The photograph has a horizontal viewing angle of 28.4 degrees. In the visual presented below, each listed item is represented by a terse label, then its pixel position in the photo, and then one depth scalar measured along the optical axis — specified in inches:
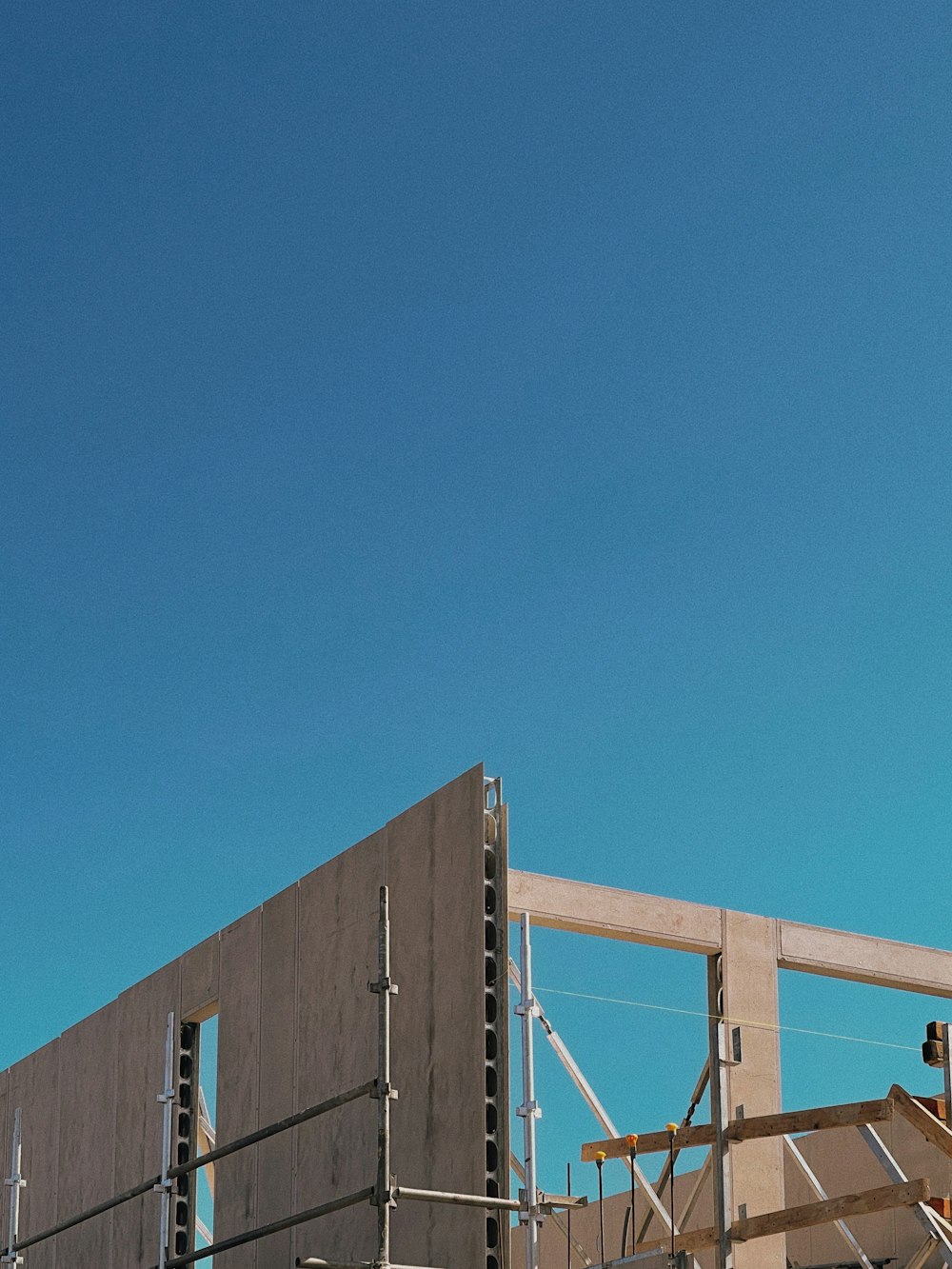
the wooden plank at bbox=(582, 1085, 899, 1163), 486.0
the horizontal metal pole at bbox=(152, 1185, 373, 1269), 445.1
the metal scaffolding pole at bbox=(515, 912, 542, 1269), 444.1
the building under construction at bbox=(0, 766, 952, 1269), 459.5
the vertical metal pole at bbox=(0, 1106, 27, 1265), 674.2
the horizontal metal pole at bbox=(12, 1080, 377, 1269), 460.8
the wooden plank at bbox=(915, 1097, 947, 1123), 517.3
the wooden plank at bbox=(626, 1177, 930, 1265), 483.2
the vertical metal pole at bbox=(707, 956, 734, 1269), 506.9
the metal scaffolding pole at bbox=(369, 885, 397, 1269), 433.7
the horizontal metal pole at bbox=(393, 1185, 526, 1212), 429.7
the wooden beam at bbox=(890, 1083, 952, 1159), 494.0
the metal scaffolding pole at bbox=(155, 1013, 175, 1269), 585.0
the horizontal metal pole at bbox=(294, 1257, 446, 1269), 418.0
